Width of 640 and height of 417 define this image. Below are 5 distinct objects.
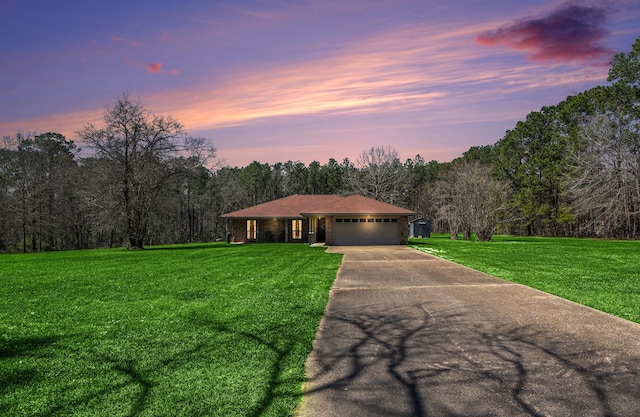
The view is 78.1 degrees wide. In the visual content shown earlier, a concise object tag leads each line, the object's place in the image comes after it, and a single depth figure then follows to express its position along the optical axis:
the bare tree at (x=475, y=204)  35.50
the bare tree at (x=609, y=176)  33.53
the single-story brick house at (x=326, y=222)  29.72
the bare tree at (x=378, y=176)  54.69
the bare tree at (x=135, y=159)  27.94
